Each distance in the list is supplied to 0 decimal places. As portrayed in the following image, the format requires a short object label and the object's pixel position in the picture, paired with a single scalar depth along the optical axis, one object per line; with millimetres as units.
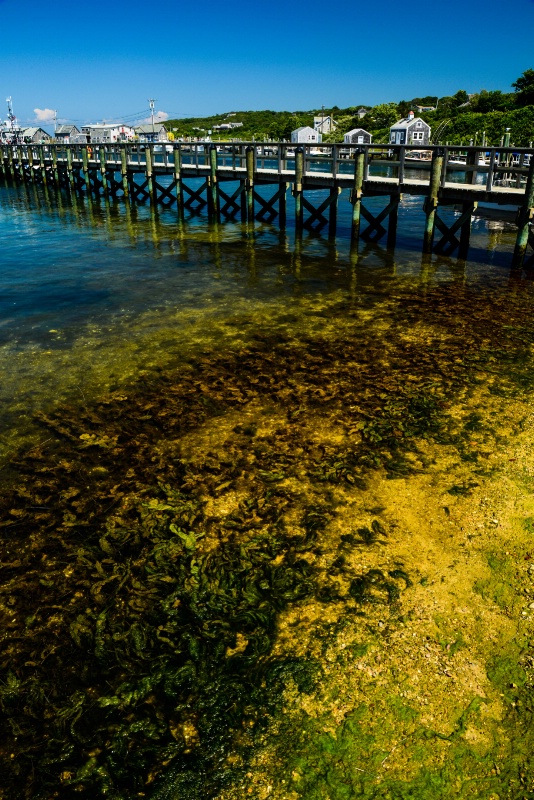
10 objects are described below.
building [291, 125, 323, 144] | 111562
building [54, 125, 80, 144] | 131125
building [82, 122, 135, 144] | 128375
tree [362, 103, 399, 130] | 125625
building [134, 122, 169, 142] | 130125
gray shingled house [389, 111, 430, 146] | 90688
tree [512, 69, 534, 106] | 82000
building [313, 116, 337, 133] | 133312
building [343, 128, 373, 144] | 95938
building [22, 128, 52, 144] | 125938
